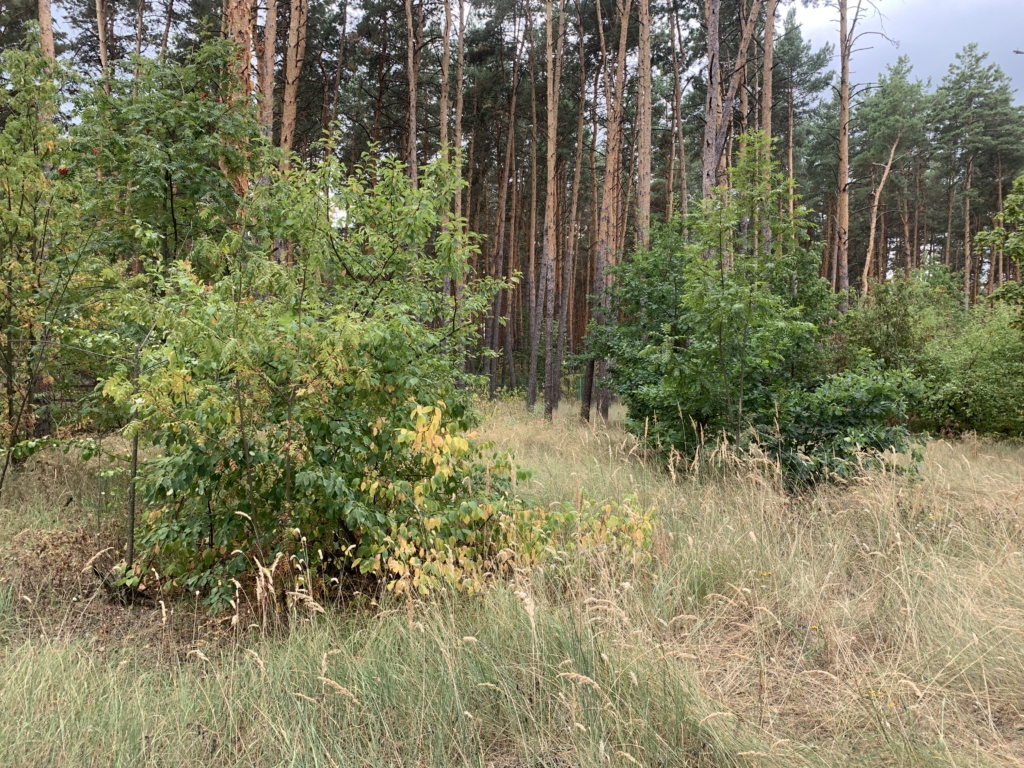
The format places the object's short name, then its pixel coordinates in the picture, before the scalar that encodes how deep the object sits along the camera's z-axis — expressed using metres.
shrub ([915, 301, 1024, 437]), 9.66
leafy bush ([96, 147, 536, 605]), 2.85
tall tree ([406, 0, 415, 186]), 12.08
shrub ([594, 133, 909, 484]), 5.12
